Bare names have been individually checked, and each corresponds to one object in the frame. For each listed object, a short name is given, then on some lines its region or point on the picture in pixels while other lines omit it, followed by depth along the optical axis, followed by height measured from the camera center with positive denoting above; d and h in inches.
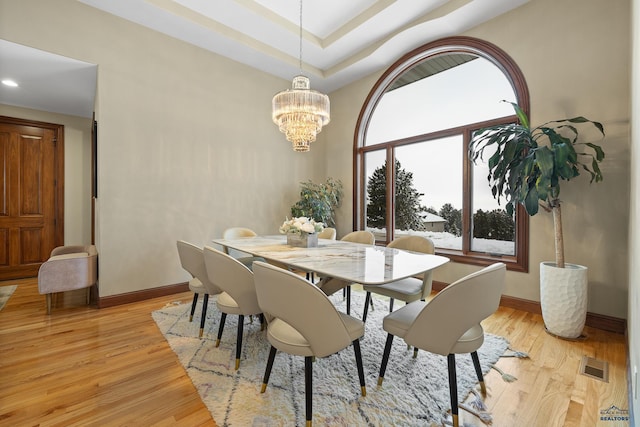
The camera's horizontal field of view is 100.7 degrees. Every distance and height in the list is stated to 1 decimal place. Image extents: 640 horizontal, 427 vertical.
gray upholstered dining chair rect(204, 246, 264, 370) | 66.5 -17.7
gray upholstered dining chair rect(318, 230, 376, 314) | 79.2 -20.4
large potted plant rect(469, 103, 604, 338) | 88.1 +12.6
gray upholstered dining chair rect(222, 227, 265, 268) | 120.9 -11.0
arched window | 124.6 +37.1
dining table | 59.7 -13.3
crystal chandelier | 103.9 +39.9
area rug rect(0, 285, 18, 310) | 123.7 -42.0
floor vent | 70.2 -42.8
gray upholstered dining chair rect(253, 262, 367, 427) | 48.4 -19.4
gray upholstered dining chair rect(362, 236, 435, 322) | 85.9 -24.9
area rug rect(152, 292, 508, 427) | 56.6 -43.2
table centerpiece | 95.9 -7.0
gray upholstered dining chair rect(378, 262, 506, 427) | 47.8 -19.8
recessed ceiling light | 133.2 +65.8
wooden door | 161.9 +11.0
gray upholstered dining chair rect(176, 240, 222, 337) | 82.4 -17.0
